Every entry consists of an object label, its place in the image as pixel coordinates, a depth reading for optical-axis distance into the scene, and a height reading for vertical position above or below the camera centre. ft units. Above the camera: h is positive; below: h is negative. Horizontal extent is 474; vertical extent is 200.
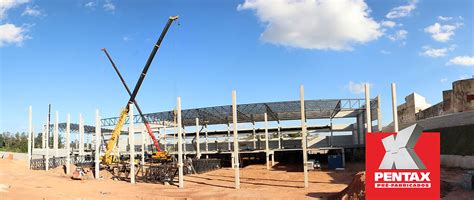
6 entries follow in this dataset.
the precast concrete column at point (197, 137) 164.05 -2.26
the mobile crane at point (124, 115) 139.44 +5.97
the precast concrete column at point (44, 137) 202.68 -1.79
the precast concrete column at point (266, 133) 145.82 -0.99
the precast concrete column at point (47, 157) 134.62 -7.47
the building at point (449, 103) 124.26 +7.72
